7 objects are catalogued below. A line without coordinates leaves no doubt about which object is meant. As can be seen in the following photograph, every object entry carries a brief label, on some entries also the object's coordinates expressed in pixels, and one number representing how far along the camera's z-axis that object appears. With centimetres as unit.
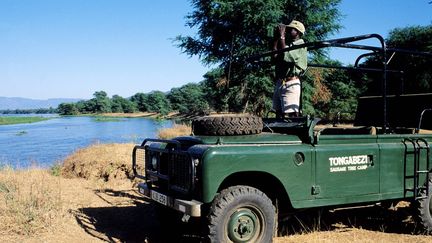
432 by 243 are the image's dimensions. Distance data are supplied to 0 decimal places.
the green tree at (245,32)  2059
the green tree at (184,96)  9706
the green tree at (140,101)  11866
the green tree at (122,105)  12112
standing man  618
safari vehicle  464
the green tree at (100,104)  12531
